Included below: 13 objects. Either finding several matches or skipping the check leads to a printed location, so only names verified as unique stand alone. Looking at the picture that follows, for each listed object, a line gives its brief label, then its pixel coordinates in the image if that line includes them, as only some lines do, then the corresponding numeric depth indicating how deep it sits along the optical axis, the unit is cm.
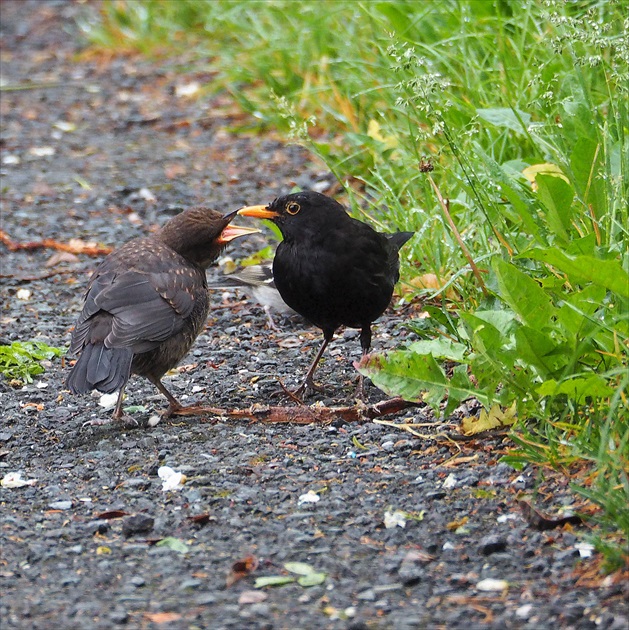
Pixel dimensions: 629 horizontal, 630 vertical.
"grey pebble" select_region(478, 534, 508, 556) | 741
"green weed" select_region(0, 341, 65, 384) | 1184
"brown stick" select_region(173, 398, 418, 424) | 1020
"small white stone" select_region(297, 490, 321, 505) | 837
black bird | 1101
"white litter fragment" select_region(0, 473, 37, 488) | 924
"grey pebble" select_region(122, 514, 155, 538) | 802
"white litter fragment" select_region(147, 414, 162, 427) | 1069
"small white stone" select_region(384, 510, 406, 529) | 790
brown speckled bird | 1013
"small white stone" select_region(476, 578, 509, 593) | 696
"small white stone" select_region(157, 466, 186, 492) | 885
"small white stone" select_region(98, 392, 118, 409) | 1144
